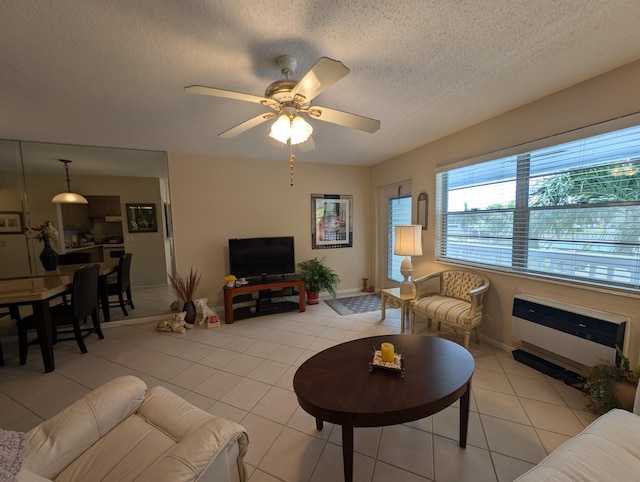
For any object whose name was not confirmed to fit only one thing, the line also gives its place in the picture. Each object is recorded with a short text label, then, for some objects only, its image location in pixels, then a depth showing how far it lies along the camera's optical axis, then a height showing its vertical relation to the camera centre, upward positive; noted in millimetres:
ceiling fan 1277 +747
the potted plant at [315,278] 4156 -900
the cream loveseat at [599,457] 911 -921
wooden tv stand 3574 -1140
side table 3150 -1008
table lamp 3205 -299
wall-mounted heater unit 1841 -893
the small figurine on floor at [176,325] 3291 -1291
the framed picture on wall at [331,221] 4520 +38
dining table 2301 -624
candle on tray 1552 -798
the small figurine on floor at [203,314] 3504 -1228
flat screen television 3863 -501
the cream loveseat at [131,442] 907 -887
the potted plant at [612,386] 1629 -1105
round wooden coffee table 1196 -882
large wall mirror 3150 +320
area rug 3912 -1340
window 1865 +71
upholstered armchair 2531 -912
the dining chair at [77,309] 2559 -892
